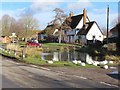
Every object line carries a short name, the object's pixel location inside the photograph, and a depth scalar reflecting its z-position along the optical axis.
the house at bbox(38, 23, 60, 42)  44.48
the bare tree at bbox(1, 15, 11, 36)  48.64
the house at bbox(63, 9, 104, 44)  44.48
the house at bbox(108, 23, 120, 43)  29.49
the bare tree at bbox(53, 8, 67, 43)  41.75
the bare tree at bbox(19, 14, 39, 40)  47.56
